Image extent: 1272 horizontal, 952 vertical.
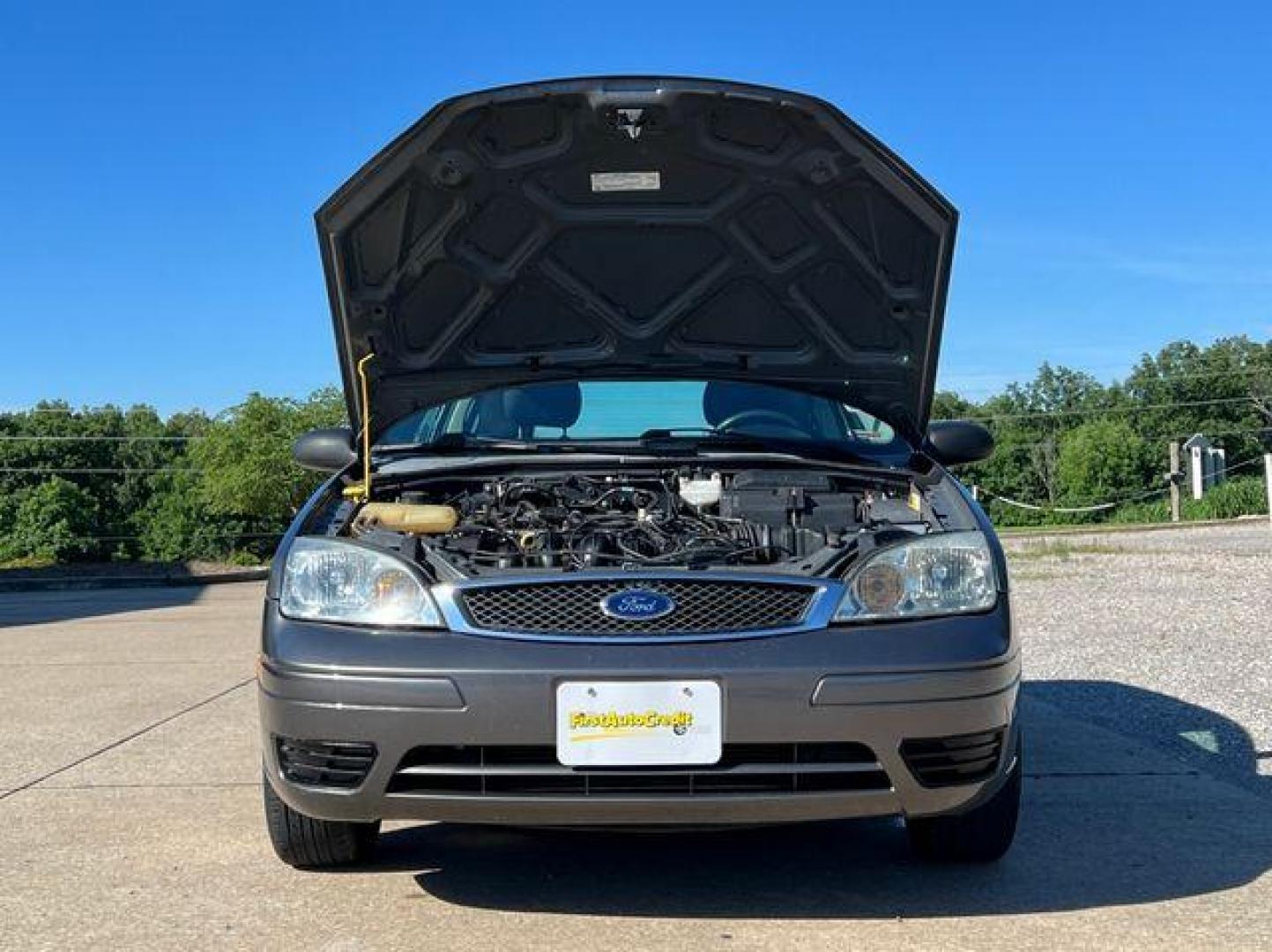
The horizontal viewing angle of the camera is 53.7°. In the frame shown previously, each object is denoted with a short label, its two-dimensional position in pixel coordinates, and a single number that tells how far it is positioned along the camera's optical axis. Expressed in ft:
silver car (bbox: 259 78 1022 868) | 9.52
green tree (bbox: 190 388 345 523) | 136.26
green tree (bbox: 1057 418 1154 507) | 246.47
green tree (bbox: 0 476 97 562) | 187.01
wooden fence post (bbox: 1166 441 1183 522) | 134.82
